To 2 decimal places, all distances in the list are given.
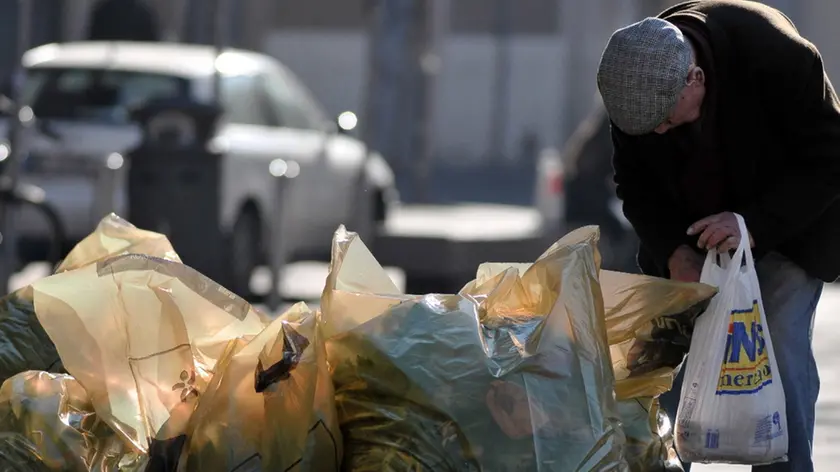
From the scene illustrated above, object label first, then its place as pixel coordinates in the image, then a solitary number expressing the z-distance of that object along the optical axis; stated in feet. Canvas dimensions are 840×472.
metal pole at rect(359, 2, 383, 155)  132.16
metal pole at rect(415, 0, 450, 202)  141.49
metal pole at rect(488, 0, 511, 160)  224.12
